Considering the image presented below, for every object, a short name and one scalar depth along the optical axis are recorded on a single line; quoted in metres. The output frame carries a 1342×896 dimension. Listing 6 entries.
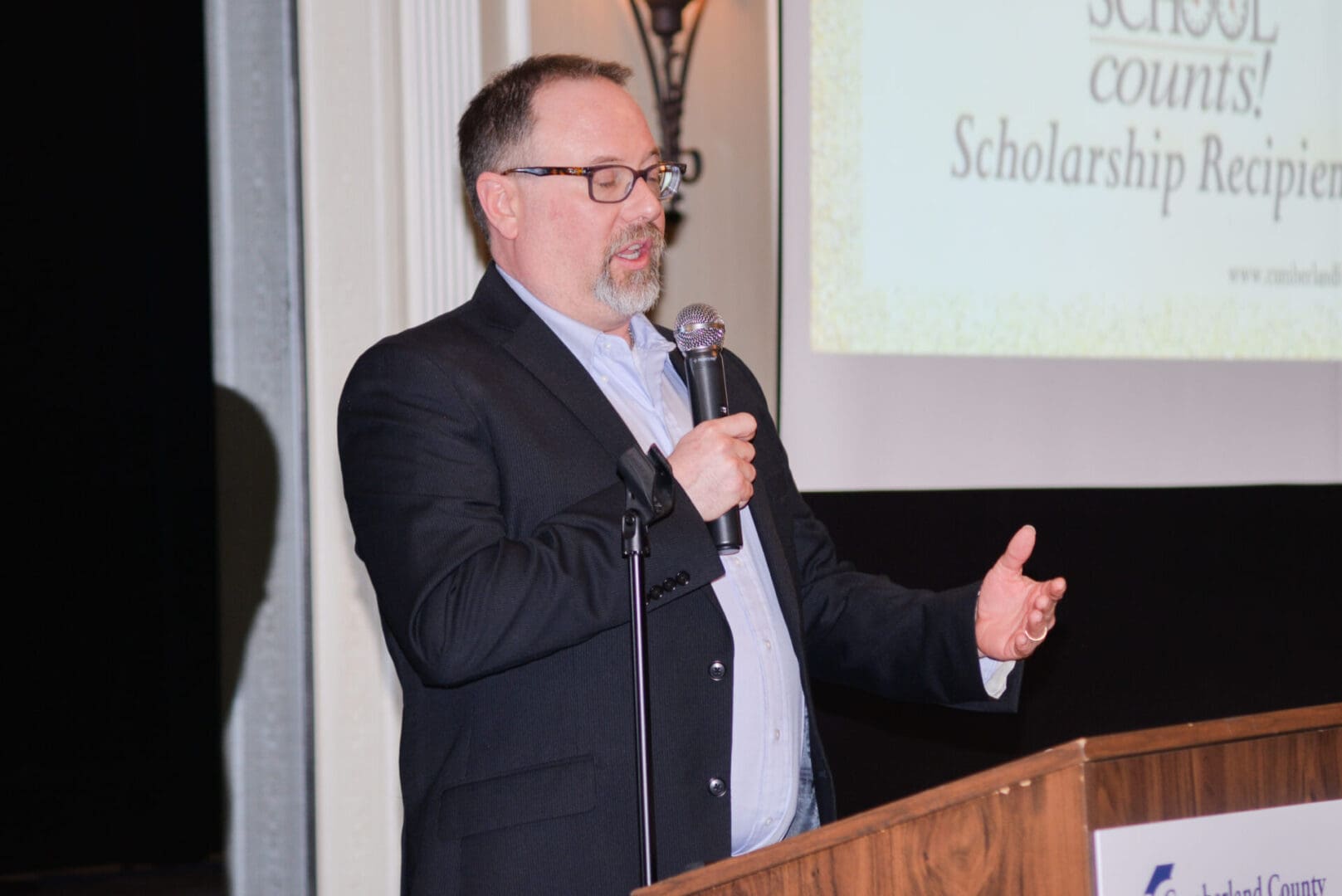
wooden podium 2.97
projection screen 4.57
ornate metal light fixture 4.46
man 3.31
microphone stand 3.23
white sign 2.97
